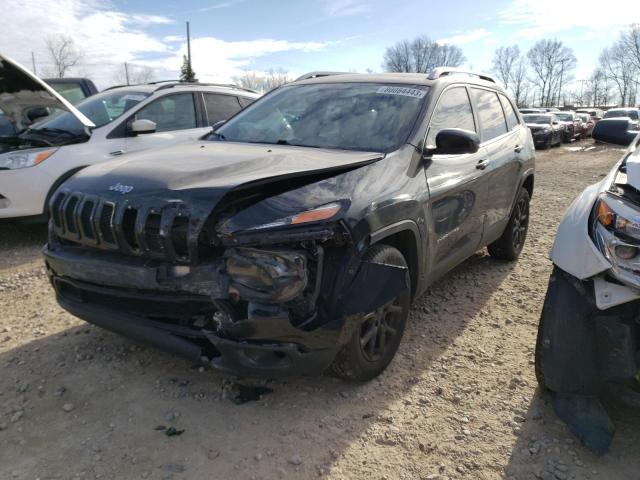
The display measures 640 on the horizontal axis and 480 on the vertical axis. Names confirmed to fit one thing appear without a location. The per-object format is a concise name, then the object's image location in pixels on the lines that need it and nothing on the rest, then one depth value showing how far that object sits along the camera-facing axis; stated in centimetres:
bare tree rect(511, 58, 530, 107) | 9508
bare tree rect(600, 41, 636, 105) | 8534
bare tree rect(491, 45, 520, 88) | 9662
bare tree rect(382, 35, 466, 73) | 7906
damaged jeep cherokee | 236
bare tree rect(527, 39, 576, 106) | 9581
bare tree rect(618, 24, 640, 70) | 7840
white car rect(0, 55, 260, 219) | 529
